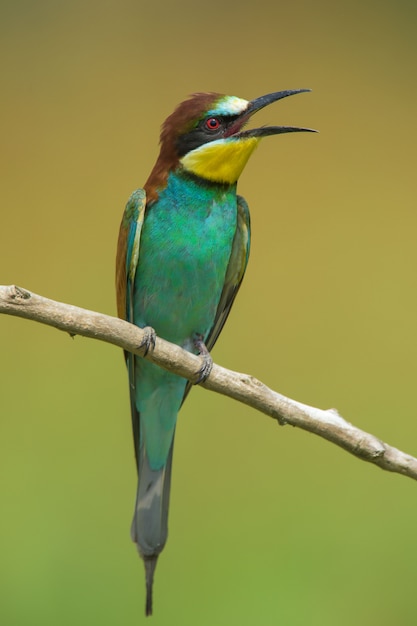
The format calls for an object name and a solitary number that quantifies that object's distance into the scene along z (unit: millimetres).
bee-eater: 4866
